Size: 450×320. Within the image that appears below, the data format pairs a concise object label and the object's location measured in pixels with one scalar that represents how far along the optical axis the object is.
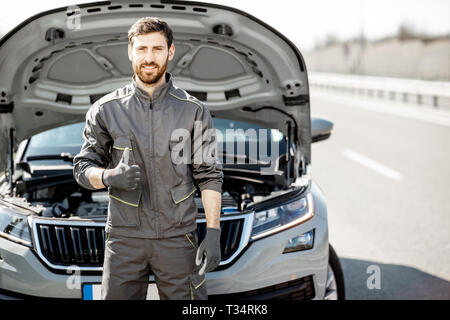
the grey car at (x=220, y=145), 2.88
